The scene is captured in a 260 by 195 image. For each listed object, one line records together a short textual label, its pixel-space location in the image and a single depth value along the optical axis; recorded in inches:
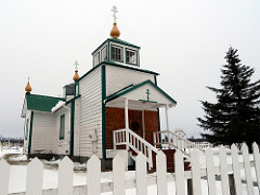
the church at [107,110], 389.7
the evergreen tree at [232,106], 608.4
